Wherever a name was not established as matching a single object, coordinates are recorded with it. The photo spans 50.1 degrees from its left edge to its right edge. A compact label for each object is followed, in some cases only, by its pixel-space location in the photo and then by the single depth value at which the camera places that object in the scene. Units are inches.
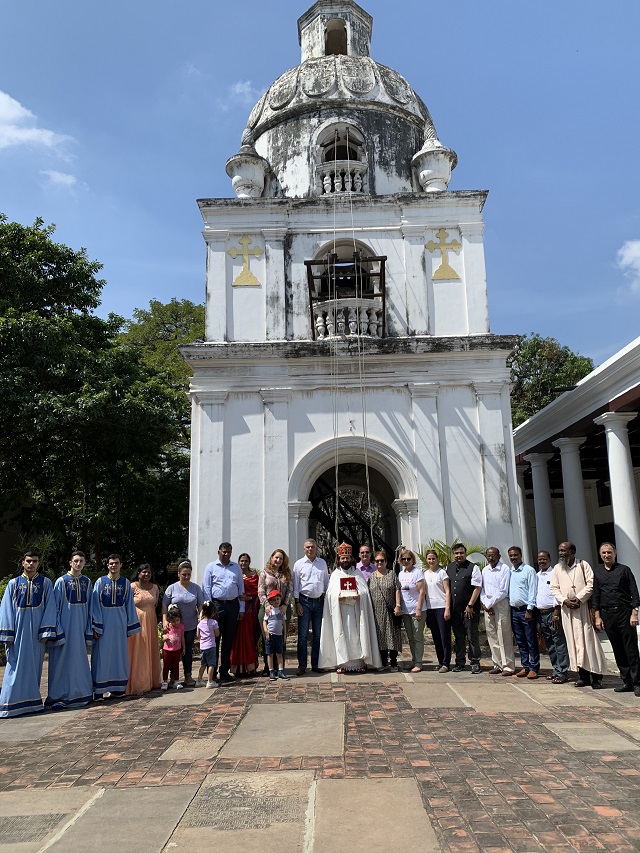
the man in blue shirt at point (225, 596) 339.6
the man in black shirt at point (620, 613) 299.9
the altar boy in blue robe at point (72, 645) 299.3
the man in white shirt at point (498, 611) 350.0
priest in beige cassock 312.0
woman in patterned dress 361.7
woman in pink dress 320.2
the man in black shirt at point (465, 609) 358.6
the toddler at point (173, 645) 327.9
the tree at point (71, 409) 547.5
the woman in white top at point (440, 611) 359.3
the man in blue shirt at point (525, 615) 342.0
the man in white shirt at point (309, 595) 356.5
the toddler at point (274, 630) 341.4
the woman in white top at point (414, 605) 360.2
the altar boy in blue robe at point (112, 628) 310.0
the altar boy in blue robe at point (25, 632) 287.9
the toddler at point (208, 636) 329.1
